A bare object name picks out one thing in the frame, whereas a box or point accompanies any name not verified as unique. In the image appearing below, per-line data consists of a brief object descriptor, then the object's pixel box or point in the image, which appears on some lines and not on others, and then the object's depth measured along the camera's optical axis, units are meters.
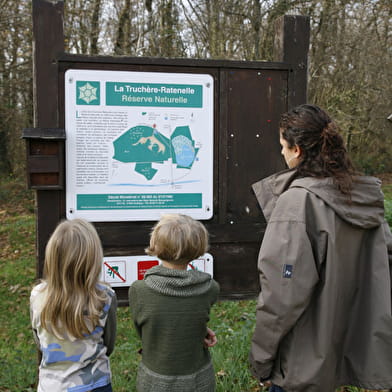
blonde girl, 2.13
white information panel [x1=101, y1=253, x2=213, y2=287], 3.28
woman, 2.10
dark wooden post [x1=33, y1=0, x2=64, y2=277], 3.13
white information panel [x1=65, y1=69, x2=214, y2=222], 3.18
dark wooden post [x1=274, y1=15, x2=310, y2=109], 3.55
